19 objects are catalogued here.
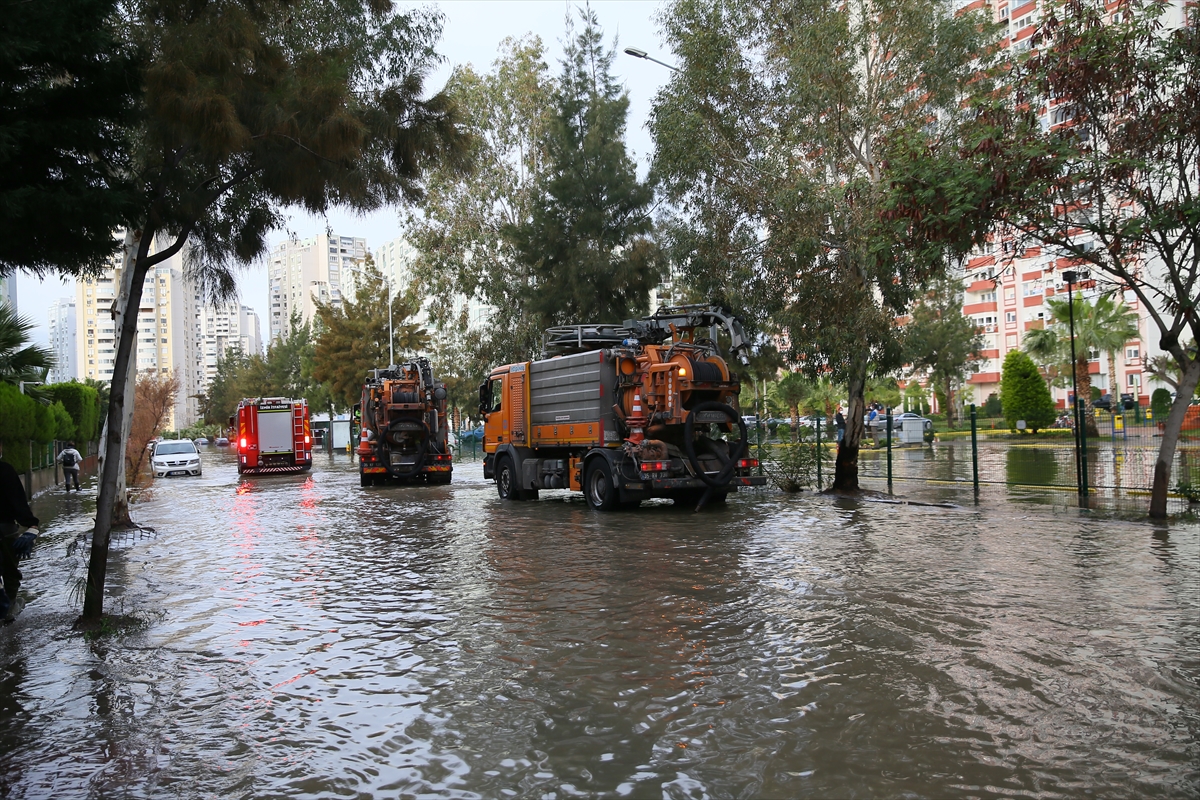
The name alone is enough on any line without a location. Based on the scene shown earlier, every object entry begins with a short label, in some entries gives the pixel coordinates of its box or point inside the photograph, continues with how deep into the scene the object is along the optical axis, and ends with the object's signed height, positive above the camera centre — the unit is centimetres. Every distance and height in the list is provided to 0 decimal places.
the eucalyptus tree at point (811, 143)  1878 +570
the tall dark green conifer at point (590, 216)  2747 +607
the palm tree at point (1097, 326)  4434 +431
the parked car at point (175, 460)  4088 -78
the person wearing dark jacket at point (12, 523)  813 -65
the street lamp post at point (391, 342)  5619 +542
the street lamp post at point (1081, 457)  1762 -72
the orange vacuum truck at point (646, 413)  1783 +30
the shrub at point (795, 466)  2236 -92
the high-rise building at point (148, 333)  17925 +2038
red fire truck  3891 +7
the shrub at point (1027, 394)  4662 +119
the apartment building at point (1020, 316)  6112 +762
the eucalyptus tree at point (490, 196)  3453 +851
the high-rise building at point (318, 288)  18125 +2821
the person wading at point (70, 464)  3061 -62
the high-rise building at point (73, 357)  19181 +1754
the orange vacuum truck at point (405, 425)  2798 +28
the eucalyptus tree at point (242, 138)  880 +299
